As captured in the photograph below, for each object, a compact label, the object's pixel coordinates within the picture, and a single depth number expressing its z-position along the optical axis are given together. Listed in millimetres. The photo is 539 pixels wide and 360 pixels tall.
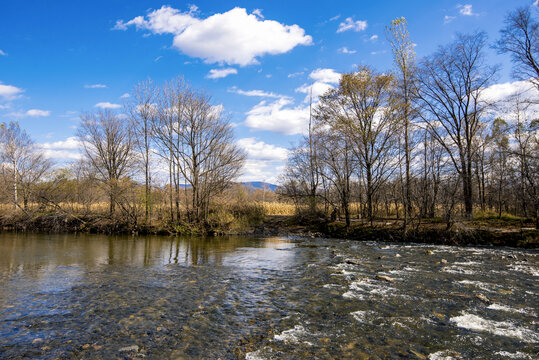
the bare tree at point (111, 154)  31359
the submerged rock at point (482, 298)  7209
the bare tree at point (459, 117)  22688
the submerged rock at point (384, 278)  9152
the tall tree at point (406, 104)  21266
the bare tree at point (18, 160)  32938
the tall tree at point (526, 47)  19562
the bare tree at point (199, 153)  26672
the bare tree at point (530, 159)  19109
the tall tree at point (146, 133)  27812
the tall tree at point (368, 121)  22875
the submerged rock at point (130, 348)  4770
